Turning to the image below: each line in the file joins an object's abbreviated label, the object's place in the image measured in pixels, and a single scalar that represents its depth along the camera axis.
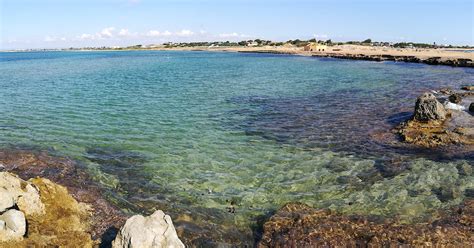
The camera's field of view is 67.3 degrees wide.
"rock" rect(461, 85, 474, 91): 35.56
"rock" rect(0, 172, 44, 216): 9.38
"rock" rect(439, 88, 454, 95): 33.76
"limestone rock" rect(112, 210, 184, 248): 8.12
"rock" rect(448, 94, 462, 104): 28.06
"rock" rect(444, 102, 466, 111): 25.69
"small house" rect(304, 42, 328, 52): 141.12
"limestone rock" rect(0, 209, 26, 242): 8.50
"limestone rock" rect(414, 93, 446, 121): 21.53
